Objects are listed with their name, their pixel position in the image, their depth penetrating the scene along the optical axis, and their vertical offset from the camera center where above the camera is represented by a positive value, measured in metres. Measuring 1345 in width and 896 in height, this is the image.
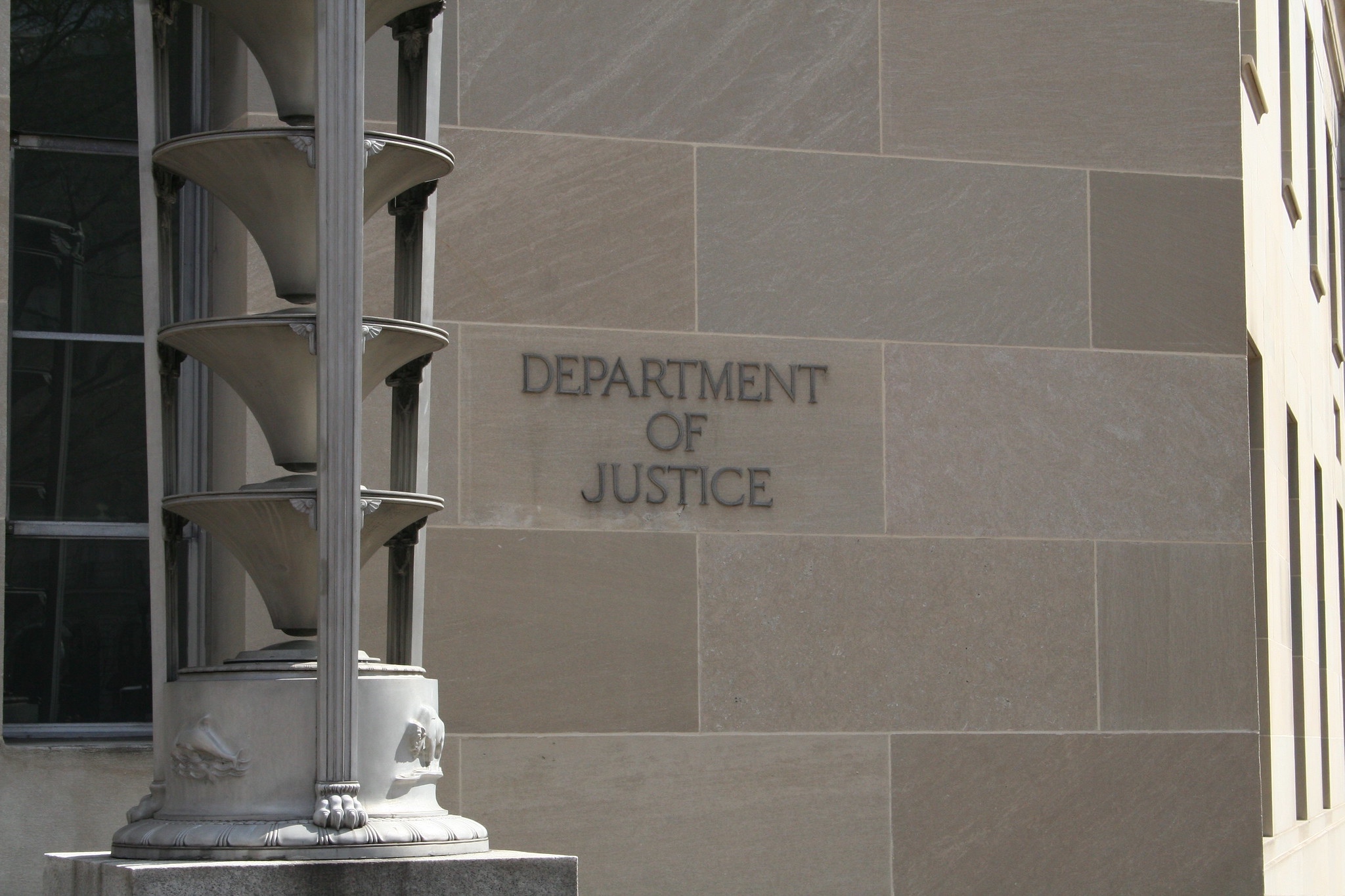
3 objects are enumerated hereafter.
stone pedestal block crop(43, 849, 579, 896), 4.43 -0.96
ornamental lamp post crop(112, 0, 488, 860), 4.71 +0.05
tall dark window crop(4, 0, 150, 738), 7.91 +0.61
